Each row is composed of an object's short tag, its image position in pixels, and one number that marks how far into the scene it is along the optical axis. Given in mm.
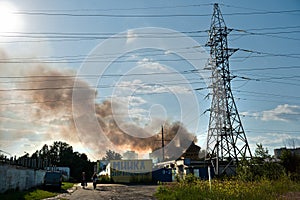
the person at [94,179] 34425
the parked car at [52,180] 30250
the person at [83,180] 37622
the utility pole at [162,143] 62531
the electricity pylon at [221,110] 30797
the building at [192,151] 64000
